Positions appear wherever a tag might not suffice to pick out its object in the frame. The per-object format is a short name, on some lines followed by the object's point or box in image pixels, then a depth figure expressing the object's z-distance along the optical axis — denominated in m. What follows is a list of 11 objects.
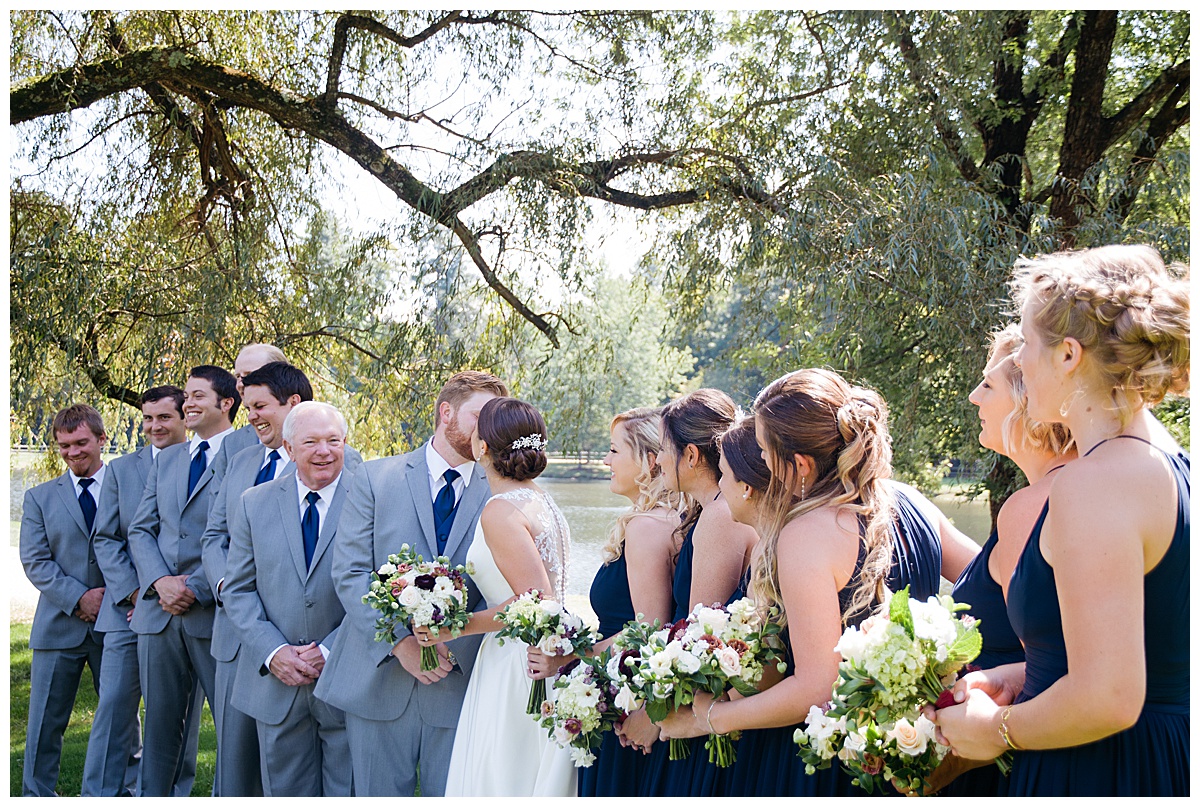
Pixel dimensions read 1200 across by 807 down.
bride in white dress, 3.69
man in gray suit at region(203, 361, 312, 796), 4.50
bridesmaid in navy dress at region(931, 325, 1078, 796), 2.48
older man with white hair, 4.29
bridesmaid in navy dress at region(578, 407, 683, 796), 3.36
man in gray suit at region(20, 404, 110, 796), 5.63
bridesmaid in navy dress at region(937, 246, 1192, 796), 1.90
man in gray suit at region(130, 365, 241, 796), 5.21
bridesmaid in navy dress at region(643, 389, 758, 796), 3.09
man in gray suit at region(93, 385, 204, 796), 5.33
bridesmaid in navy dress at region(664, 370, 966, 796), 2.51
